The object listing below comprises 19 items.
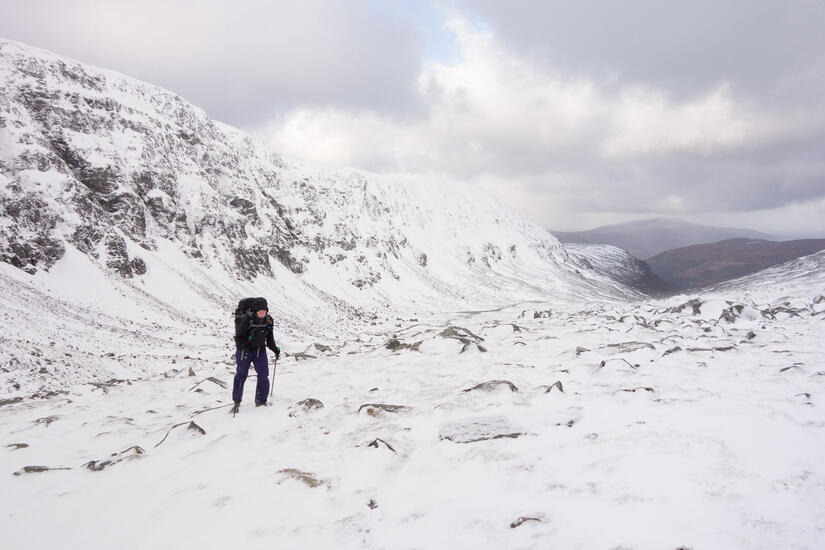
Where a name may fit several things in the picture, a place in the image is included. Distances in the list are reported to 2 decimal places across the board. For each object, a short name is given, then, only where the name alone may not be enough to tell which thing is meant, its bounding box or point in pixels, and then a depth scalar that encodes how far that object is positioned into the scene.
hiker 8.38
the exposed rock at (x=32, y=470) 5.88
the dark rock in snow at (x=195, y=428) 7.07
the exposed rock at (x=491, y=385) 7.40
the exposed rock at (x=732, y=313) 15.85
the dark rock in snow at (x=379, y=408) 7.20
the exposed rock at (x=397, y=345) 14.25
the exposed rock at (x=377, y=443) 5.44
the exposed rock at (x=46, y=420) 8.44
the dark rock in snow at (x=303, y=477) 4.71
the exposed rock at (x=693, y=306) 19.67
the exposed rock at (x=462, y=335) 12.97
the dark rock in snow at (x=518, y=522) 3.41
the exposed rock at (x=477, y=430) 5.38
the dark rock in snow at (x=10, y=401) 10.88
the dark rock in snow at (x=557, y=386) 7.06
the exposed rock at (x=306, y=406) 7.87
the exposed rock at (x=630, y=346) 9.96
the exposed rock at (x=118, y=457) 5.91
